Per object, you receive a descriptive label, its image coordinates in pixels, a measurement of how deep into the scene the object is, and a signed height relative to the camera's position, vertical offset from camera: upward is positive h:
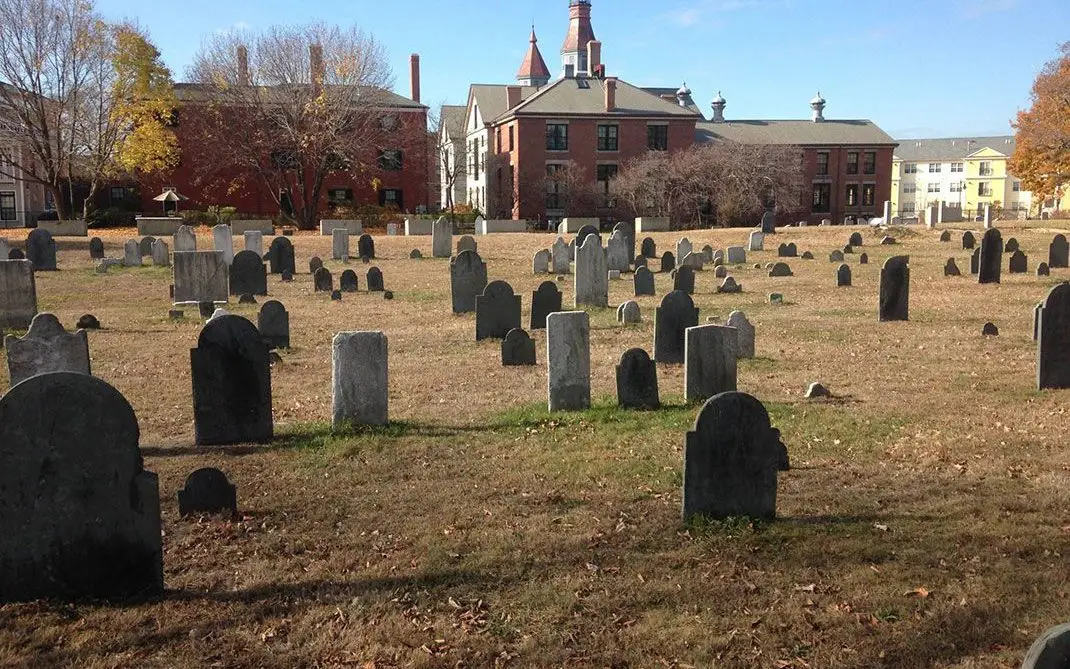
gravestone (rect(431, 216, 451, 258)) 32.97 -0.38
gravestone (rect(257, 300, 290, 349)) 13.92 -1.41
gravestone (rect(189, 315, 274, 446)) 8.38 -1.37
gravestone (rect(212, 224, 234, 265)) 27.84 -0.22
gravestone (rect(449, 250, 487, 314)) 18.19 -1.03
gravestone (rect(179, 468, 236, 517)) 6.54 -1.83
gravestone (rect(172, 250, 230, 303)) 19.14 -0.93
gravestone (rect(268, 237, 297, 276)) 25.11 -0.74
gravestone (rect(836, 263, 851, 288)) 22.67 -1.22
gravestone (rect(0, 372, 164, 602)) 5.00 -1.42
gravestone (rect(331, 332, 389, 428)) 8.84 -1.40
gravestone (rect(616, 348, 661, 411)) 9.57 -1.56
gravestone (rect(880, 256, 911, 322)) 16.11 -1.12
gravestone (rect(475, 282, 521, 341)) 14.80 -1.31
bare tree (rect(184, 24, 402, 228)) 48.94 +6.18
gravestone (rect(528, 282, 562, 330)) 15.52 -1.23
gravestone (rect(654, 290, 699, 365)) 12.03 -1.24
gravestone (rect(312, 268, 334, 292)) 22.19 -1.22
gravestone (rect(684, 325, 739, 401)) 9.71 -1.39
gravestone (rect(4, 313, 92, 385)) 9.47 -1.21
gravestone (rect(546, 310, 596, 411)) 9.70 -1.36
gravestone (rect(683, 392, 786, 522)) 6.20 -1.54
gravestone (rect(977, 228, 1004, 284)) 22.38 -0.86
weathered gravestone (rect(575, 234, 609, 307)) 18.58 -0.93
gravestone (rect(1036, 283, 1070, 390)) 9.96 -1.22
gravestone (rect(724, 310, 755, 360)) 12.84 -1.53
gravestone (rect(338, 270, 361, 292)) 22.28 -1.24
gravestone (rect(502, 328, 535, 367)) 12.54 -1.62
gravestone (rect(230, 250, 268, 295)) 20.81 -0.96
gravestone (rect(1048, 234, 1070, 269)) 25.48 -0.79
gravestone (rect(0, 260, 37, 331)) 15.37 -1.03
